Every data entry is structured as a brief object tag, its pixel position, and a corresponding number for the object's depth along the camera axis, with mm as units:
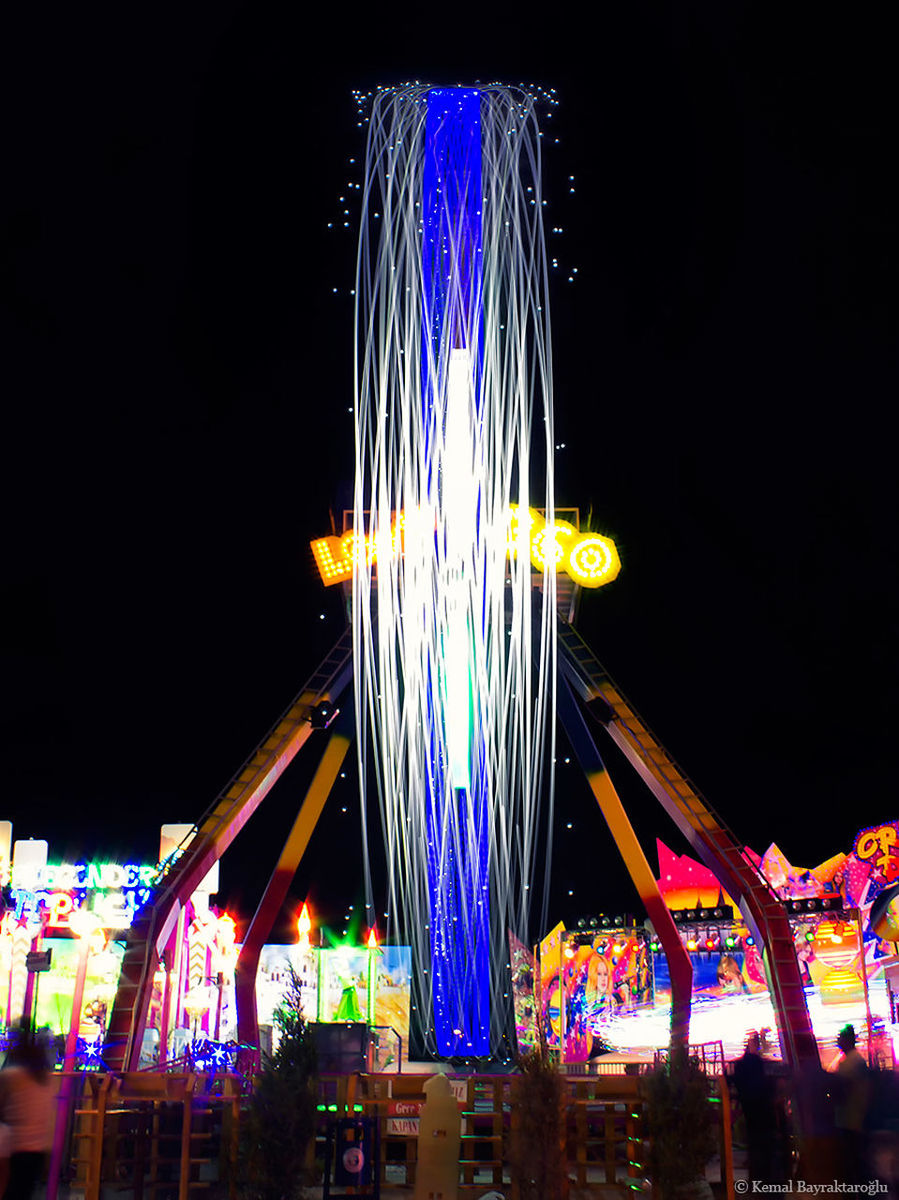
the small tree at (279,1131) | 10719
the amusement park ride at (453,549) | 23938
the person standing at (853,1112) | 9583
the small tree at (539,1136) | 11000
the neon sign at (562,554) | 30234
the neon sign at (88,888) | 36062
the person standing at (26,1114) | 8211
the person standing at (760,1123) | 11773
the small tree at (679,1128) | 10766
